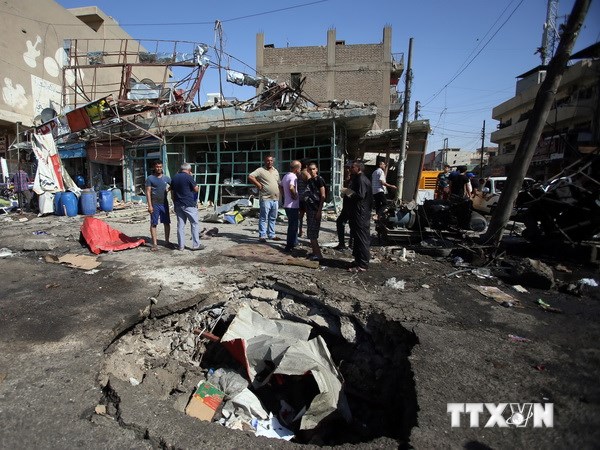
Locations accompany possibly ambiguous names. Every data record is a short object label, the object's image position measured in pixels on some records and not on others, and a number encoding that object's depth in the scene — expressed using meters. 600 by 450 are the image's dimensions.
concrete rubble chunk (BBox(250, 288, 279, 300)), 4.26
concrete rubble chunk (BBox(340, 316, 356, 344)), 3.64
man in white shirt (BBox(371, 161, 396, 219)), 7.80
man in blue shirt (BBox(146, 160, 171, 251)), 5.79
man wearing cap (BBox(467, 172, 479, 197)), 9.76
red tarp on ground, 5.85
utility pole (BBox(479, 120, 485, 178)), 35.60
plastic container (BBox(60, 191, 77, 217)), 9.59
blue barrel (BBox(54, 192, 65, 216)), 9.66
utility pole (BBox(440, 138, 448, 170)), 42.56
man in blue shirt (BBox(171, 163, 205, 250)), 5.66
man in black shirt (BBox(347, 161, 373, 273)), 4.80
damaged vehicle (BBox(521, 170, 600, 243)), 5.32
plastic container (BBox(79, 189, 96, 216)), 9.84
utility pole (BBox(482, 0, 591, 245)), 5.02
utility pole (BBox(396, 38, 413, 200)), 12.19
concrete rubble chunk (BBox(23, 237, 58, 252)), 5.89
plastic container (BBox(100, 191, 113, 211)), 10.45
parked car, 9.11
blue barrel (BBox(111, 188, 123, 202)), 12.28
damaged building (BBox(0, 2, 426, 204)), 10.93
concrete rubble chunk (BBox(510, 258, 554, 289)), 4.43
